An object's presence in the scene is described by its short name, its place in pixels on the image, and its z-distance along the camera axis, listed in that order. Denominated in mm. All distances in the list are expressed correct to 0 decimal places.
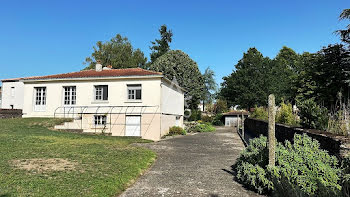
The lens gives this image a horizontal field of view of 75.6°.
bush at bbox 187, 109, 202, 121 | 39375
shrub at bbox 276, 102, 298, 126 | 11698
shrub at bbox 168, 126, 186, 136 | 20984
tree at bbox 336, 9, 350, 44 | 19484
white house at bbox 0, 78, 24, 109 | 36688
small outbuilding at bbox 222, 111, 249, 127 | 42506
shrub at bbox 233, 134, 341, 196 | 4359
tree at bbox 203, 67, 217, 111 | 51472
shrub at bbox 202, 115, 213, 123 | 45941
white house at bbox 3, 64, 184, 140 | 18375
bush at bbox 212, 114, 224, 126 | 44331
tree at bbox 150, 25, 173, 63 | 47562
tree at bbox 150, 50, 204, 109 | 35094
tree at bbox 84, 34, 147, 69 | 44594
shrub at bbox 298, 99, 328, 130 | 7664
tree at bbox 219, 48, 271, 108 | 49188
